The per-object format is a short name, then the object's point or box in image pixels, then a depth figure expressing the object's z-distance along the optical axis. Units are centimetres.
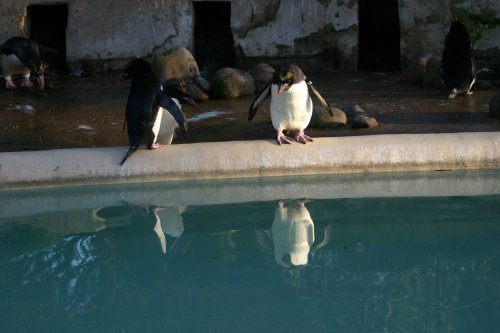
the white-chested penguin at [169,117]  862
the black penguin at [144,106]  827
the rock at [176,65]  1282
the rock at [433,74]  1271
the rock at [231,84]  1227
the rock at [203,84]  1235
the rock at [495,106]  1034
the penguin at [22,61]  1320
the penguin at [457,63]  1193
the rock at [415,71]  1315
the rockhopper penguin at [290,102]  821
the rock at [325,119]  995
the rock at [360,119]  996
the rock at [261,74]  1309
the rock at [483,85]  1279
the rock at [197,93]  1201
